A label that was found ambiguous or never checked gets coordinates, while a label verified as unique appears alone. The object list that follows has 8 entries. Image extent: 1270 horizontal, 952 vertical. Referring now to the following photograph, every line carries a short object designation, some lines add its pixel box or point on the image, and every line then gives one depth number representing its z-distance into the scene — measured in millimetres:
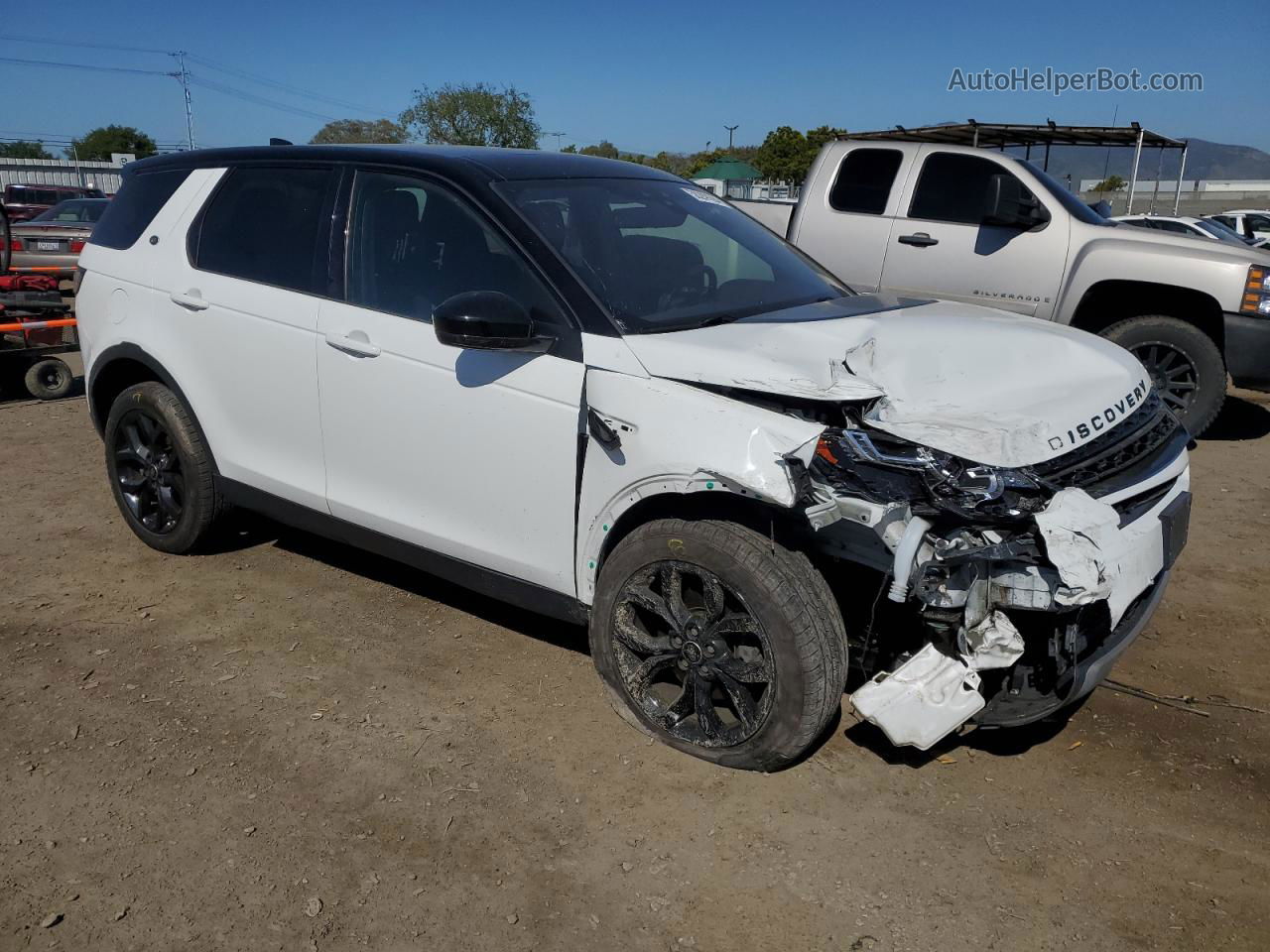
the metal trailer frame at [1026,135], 9648
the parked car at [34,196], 22891
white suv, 2766
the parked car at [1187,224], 15508
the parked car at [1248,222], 21547
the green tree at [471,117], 52156
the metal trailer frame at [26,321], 8297
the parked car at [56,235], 15133
